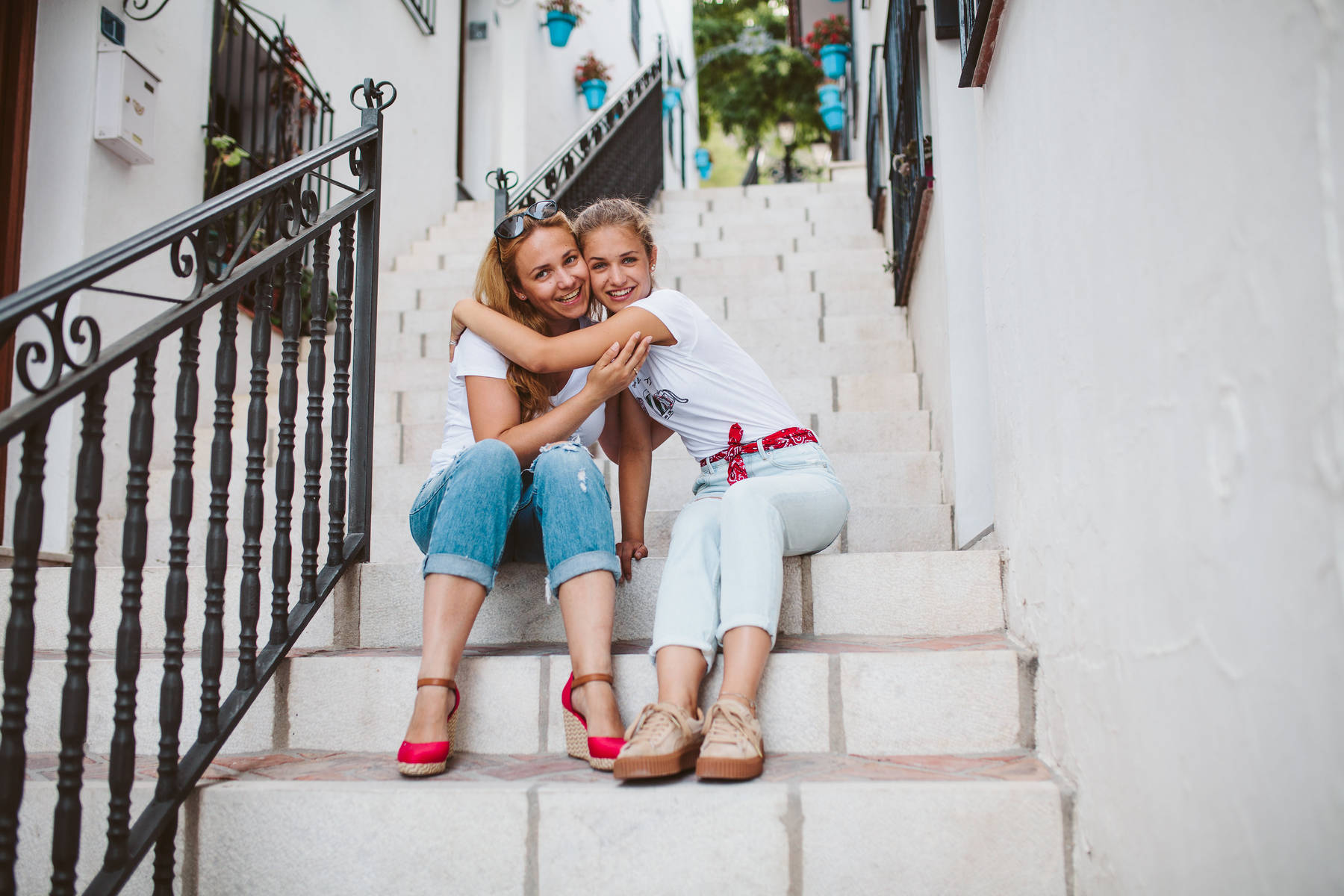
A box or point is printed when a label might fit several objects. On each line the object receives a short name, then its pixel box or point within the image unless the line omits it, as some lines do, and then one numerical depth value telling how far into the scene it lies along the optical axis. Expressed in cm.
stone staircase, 124
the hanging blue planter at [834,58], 1005
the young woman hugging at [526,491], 146
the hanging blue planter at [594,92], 879
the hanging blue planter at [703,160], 1591
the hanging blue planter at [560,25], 771
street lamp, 1189
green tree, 1593
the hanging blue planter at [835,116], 1205
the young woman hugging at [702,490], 136
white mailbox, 275
